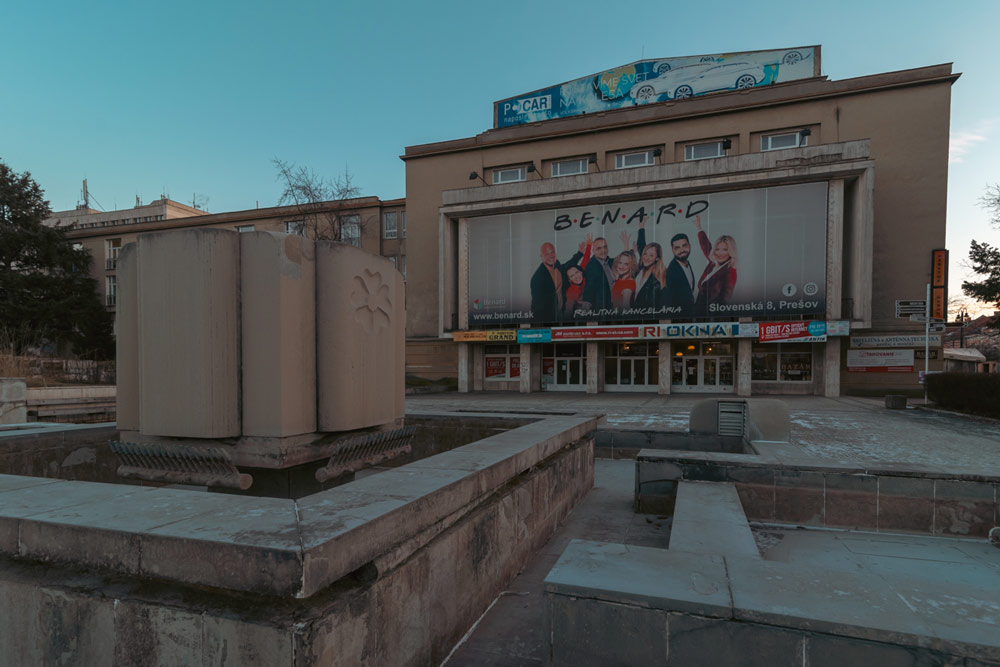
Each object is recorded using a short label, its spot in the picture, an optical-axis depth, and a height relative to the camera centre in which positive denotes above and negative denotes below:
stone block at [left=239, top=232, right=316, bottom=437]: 3.51 -0.14
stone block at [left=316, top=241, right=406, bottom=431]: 3.83 -0.18
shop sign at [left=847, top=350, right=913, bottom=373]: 22.44 -1.96
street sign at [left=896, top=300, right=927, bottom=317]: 21.94 +0.45
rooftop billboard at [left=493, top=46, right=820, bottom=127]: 26.14 +13.11
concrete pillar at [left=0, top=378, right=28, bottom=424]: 10.62 -1.87
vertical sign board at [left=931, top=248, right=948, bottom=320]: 21.88 +1.56
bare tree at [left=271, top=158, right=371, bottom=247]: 31.72 +6.87
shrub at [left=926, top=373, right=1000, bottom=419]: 14.72 -2.40
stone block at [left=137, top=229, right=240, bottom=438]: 3.55 -0.13
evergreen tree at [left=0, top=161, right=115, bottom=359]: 35.78 +2.36
